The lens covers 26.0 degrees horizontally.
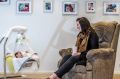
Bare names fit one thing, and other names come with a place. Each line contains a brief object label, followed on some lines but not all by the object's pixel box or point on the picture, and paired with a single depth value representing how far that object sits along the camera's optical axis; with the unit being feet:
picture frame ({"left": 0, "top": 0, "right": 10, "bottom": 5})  17.26
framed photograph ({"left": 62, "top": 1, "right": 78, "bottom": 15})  17.46
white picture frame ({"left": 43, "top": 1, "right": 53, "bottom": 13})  17.48
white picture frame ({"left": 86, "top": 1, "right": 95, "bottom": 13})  17.48
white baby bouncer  12.61
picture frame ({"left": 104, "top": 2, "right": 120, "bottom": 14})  17.49
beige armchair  12.48
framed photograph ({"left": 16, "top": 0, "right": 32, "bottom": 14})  17.33
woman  12.88
